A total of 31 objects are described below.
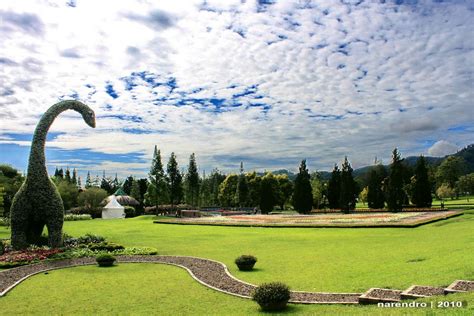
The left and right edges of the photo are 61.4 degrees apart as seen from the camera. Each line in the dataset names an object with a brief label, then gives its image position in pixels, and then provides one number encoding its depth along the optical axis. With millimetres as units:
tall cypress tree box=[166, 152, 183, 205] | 69625
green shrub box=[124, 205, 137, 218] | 68812
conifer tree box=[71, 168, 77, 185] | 103688
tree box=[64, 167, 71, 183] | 96125
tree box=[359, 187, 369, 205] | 78250
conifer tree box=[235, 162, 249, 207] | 83962
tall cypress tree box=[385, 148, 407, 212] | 50250
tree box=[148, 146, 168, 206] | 68188
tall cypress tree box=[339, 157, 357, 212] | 55375
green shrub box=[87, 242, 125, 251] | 21519
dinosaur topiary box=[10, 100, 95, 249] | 21125
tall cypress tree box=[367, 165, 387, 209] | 57938
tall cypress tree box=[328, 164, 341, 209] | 61778
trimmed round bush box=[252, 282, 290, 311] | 9641
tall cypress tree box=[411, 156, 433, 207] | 52625
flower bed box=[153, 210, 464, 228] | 30000
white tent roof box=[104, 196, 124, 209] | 67119
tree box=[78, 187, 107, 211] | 73000
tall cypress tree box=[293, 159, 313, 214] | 56094
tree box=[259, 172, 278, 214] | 60062
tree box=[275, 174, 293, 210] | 76500
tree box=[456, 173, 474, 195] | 82750
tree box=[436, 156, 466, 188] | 82125
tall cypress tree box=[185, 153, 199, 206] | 78250
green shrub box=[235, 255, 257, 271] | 15273
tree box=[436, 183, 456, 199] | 74162
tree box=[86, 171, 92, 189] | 116088
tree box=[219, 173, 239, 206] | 91688
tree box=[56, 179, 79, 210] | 68562
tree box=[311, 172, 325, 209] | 69669
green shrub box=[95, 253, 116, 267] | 17469
